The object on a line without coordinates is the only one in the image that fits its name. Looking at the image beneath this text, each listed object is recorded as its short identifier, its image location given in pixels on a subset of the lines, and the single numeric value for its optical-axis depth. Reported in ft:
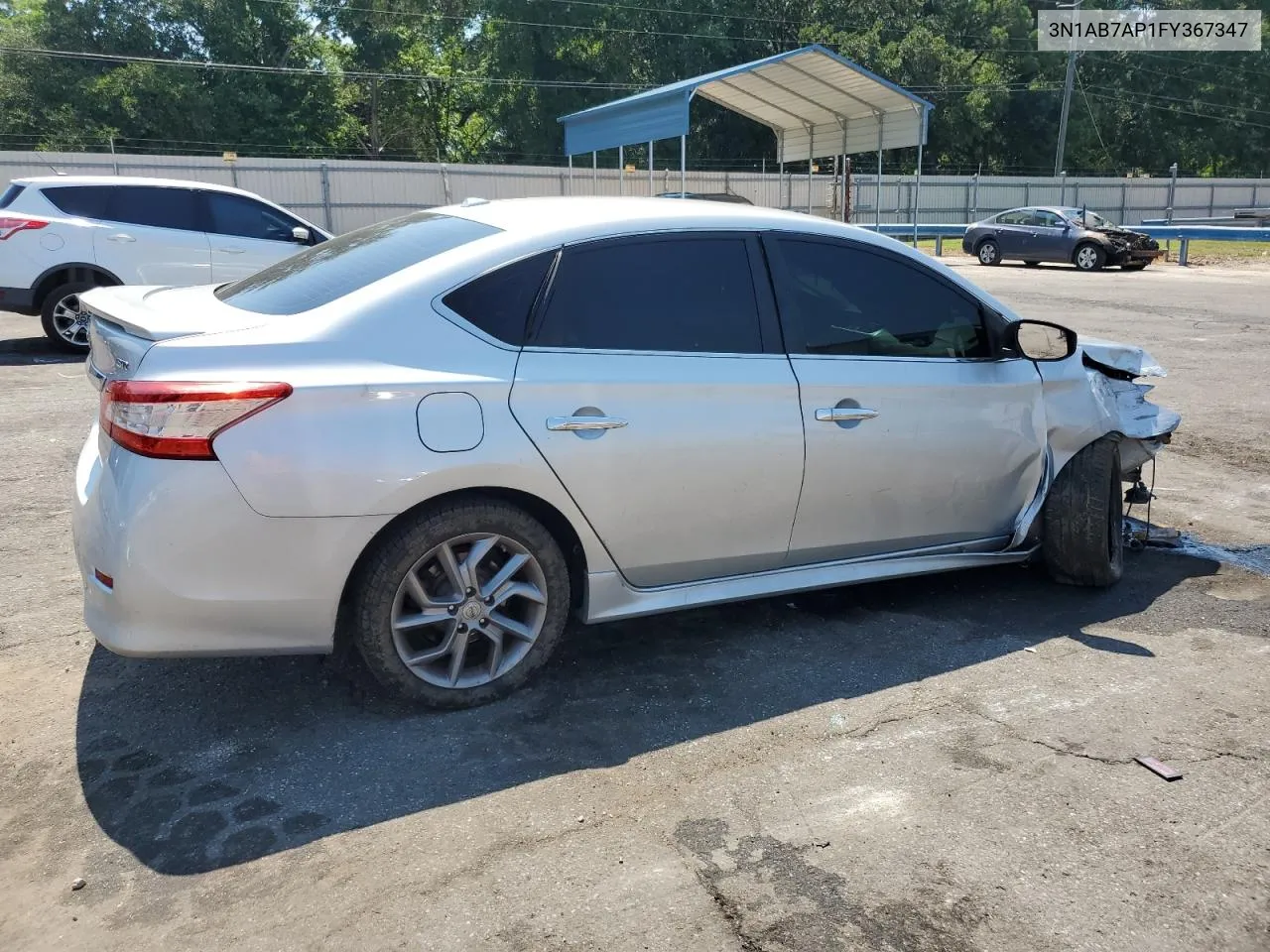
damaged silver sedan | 10.37
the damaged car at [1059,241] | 81.92
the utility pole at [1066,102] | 148.56
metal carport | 71.61
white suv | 33.14
